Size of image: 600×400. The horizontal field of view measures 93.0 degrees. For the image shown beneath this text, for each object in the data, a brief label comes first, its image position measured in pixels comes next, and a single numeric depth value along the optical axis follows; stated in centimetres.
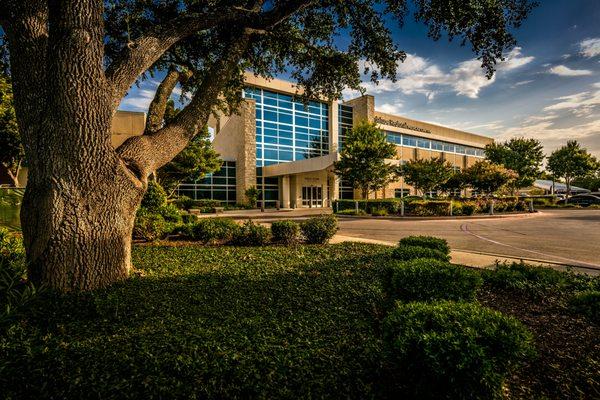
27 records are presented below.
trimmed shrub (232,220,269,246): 831
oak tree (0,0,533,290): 380
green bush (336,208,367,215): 2216
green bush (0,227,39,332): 188
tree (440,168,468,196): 2725
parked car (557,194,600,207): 3047
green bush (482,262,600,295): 421
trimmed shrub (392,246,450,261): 475
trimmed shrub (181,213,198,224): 1023
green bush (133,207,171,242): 841
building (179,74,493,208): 3066
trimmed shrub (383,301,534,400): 183
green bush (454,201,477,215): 2036
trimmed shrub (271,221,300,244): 847
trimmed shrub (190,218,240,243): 840
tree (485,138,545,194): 3756
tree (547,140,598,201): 3962
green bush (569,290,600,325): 321
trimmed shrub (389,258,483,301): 324
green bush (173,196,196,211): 2530
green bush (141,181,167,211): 934
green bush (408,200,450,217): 2006
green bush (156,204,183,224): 945
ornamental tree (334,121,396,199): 2523
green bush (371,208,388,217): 2130
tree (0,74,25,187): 1582
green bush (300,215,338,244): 859
